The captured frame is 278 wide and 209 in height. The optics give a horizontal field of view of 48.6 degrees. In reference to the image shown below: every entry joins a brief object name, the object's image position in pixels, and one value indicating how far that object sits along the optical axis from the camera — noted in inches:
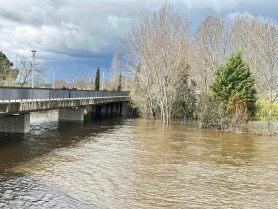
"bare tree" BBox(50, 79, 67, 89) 3751.0
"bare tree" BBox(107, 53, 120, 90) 2976.4
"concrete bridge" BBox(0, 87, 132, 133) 711.1
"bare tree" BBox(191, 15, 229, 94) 1659.7
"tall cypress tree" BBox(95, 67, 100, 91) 2576.3
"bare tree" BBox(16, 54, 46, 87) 2283.0
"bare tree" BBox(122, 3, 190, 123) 1338.6
